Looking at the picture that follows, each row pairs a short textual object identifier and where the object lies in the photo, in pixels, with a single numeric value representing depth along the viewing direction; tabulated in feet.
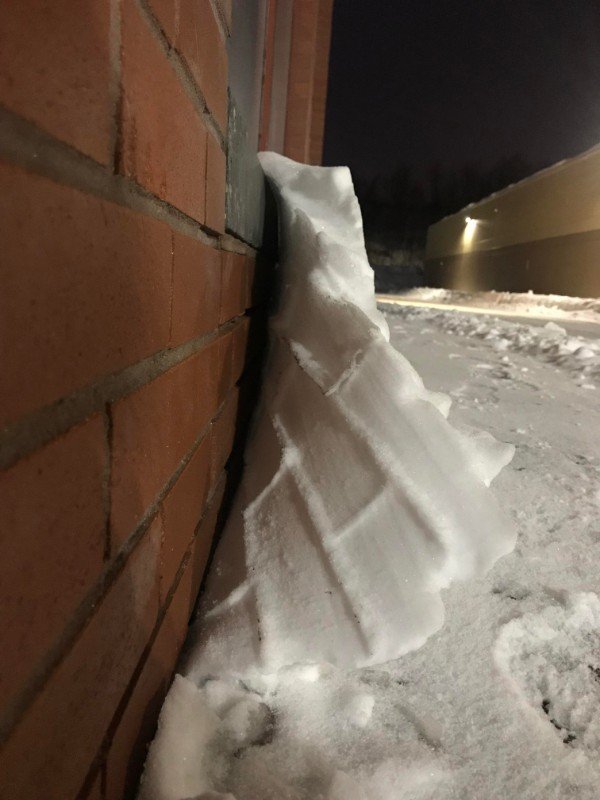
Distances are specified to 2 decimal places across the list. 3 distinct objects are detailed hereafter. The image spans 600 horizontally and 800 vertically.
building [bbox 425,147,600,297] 32.22
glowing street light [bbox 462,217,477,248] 53.16
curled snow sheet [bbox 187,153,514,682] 2.96
